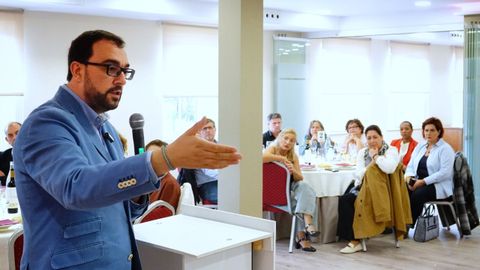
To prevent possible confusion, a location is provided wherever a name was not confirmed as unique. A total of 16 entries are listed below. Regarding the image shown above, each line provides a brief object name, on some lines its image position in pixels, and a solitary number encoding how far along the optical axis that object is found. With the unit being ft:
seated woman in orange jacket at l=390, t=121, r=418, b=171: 23.17
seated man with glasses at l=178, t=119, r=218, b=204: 18.30
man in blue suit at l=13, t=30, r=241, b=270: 3.92
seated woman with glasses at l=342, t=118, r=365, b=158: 22.88
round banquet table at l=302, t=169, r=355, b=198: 18.85
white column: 14.10
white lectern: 5.85
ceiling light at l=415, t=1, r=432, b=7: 24.60
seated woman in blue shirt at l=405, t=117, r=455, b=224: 19.65
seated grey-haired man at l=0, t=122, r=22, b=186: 18.38
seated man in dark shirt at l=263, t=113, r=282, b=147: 24.25
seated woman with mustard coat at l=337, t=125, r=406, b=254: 18.17
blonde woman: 18.04
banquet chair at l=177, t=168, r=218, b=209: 18.26
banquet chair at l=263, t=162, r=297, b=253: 17.75
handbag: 19.26
